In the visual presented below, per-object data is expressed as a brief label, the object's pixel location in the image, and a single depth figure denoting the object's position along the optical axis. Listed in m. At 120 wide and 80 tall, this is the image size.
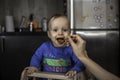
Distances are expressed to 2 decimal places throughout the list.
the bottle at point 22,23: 2.23
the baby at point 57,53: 0.92
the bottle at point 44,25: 2.13
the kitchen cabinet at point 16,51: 2.01
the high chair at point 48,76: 0.63
